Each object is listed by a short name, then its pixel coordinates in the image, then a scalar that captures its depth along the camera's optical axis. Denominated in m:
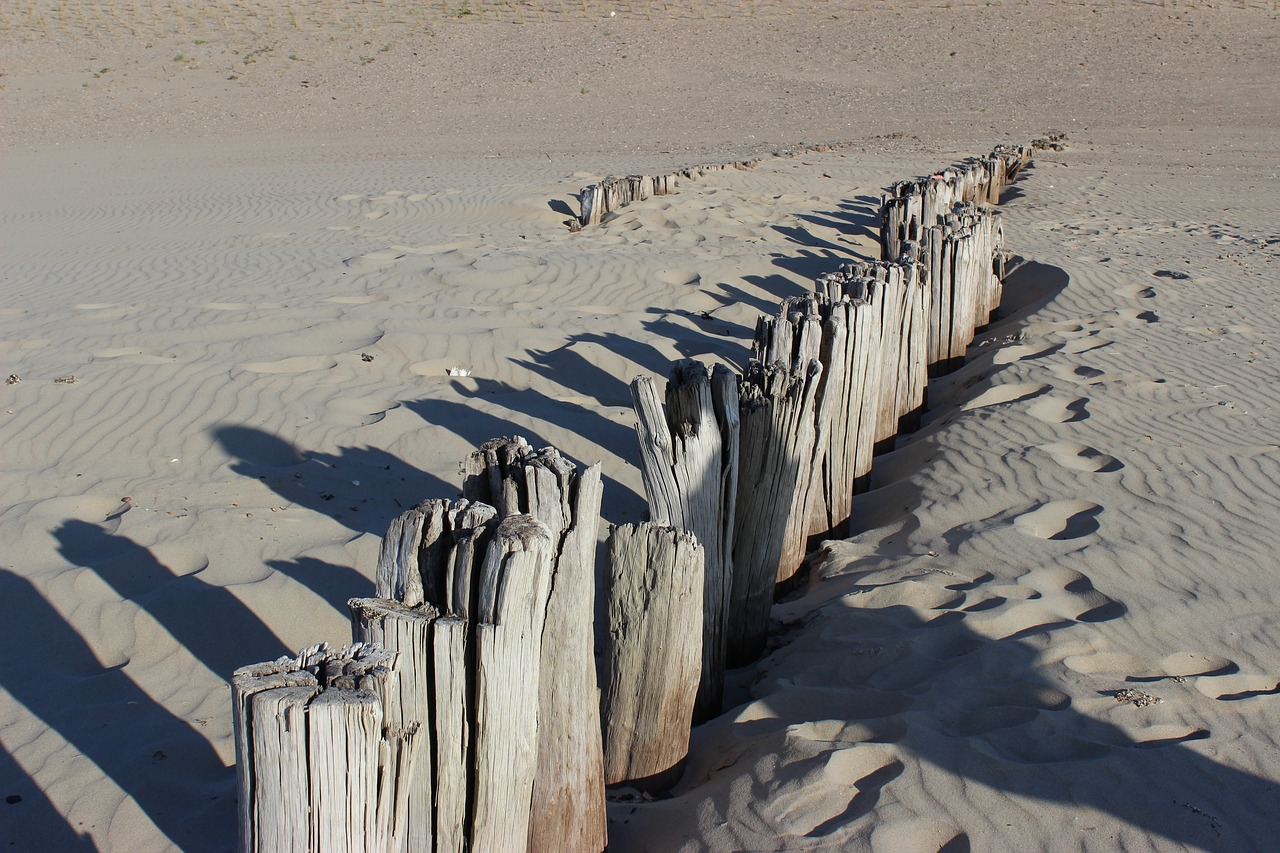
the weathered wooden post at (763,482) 3.58
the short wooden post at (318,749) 1.83
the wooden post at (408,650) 2.05
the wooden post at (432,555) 2.18
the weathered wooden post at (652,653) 2.79
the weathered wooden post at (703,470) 3.18
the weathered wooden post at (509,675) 2.13
